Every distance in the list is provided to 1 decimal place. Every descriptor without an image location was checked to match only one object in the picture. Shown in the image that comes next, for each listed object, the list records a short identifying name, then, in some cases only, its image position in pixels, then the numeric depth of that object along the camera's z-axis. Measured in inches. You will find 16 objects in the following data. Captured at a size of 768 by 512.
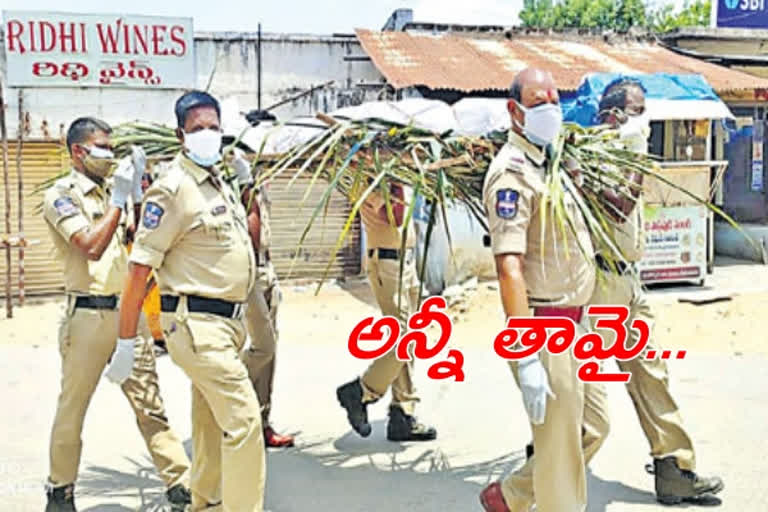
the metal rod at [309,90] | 459.3
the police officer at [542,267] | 125.9
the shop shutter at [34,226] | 426.9
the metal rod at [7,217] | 378.3
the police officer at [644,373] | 161.8
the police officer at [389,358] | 197.2
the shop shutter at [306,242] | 464.8
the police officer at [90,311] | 154.8
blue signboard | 644.1
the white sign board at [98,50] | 418.6
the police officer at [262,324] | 194.5
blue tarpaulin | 380.5
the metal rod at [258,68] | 458.3
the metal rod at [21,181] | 399.9
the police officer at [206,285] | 136.6
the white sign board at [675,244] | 410.6
